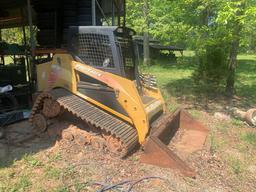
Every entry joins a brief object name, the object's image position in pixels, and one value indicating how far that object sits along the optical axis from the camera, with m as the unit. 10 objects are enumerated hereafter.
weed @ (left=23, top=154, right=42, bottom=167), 3.00
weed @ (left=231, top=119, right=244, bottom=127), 4.48
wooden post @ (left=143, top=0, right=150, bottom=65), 11.56
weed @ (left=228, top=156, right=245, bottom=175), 3.02
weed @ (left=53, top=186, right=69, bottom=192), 2.53
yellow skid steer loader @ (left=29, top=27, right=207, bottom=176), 3.10
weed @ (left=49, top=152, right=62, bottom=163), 3.08
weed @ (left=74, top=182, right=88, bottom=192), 2.56
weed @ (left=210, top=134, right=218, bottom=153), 3.45
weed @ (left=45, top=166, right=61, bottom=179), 2.77
